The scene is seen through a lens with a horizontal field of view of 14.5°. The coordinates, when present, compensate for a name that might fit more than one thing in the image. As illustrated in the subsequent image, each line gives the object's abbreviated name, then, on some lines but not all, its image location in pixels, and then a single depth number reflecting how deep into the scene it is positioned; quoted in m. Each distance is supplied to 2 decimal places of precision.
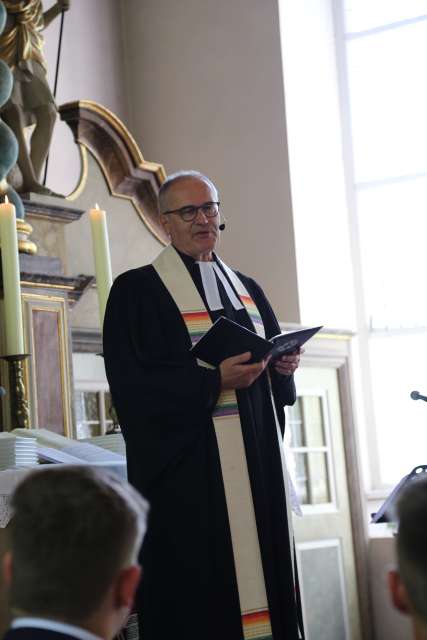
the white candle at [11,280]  5.62
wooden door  10.63
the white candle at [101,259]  6.10
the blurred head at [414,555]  2.29
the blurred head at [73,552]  2.40
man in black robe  5.02
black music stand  4.07
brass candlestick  5.80
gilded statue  7.80
